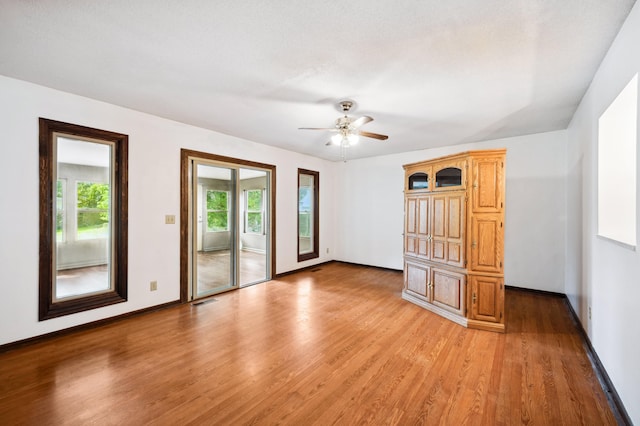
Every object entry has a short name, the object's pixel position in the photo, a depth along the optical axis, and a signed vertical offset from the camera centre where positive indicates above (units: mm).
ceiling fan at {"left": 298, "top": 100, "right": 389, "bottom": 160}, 3156 +1003
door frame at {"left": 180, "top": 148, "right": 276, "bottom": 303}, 3973 -70
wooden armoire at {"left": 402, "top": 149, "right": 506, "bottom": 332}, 3189 -329
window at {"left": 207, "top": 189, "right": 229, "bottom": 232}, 4821 +45
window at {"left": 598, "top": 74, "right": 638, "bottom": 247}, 2146 +388
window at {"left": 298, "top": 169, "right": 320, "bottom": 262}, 6375 -78
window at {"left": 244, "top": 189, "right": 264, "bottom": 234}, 7559 +17
